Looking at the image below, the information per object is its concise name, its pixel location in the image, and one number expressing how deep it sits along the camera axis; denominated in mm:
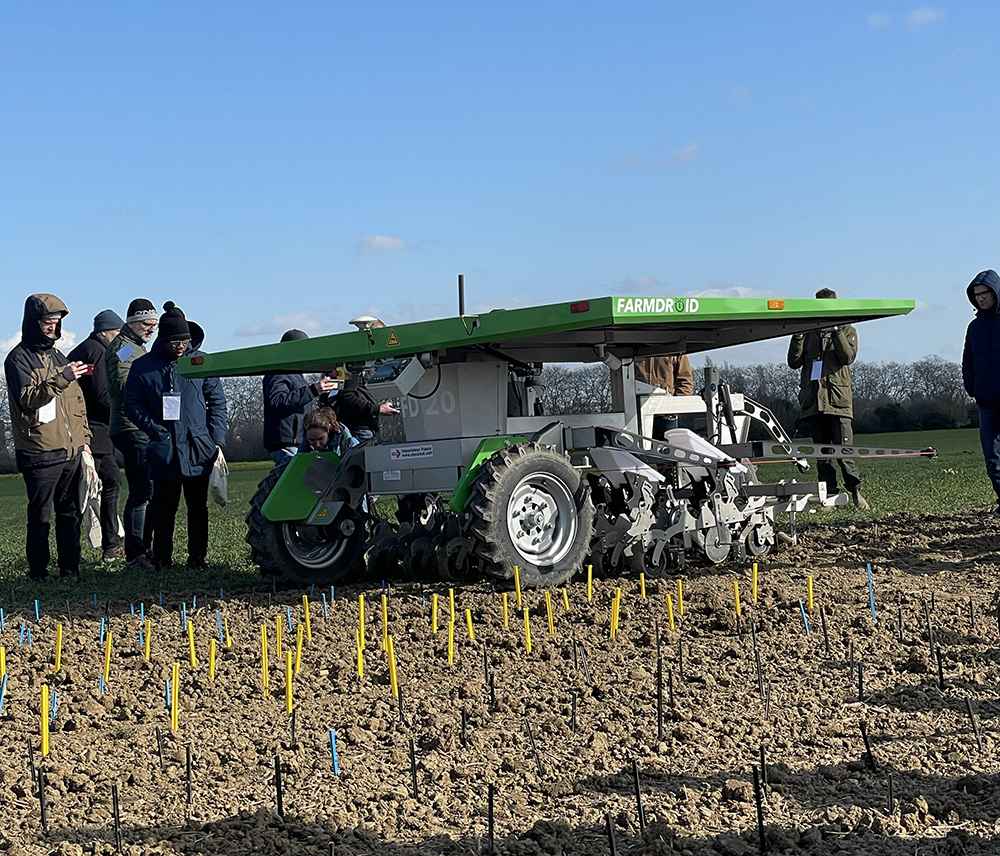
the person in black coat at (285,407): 10297
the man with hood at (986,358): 9227
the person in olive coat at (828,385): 12070
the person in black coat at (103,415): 10844
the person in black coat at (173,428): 9344
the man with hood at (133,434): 9906
